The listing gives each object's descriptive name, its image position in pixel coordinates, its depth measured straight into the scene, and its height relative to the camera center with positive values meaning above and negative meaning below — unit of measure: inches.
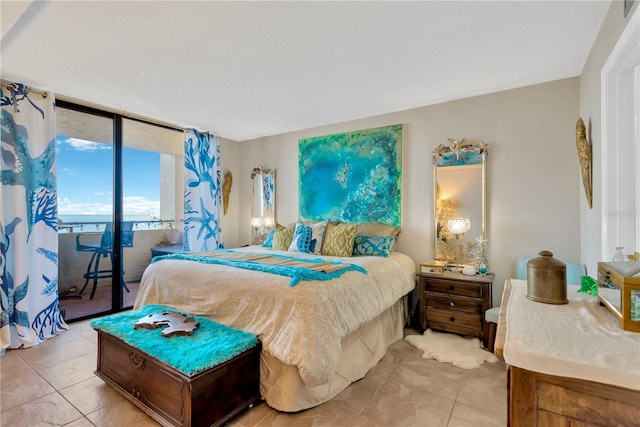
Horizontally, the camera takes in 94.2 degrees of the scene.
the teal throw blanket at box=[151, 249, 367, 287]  81.9 -15.9
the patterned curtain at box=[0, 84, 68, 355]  110.7 -1.4
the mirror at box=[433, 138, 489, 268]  122.3 +5.3
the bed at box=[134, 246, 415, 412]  70.6 -27.2
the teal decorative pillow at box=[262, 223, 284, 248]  153.5 -12.1
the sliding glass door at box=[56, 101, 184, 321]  136.6 +5.3
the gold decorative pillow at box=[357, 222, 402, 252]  136.4 -7.2
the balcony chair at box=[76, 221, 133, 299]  143.3 -18.2
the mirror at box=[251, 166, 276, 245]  184.1 +8.3
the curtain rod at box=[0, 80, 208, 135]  111.4 +51.2
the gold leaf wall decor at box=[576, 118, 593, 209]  85.0 +16.4
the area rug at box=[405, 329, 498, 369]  98.3 -48.1
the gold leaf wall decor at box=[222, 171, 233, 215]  195.2 +17.7
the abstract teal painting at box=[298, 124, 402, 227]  142.2 +19.9
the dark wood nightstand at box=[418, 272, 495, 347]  108.7 -33.7
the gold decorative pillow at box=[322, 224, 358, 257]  127.8 -11.1
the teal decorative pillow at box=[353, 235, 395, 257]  125.1 -13.0
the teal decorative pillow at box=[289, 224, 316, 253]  135.3 -11.8
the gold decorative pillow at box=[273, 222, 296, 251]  145.3 -11.1
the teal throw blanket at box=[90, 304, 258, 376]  65.9 -31.1
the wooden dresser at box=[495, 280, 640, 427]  28.9 -19.6
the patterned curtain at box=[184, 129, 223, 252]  171.8 +14.3
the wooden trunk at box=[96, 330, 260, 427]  64.1 -40.4
